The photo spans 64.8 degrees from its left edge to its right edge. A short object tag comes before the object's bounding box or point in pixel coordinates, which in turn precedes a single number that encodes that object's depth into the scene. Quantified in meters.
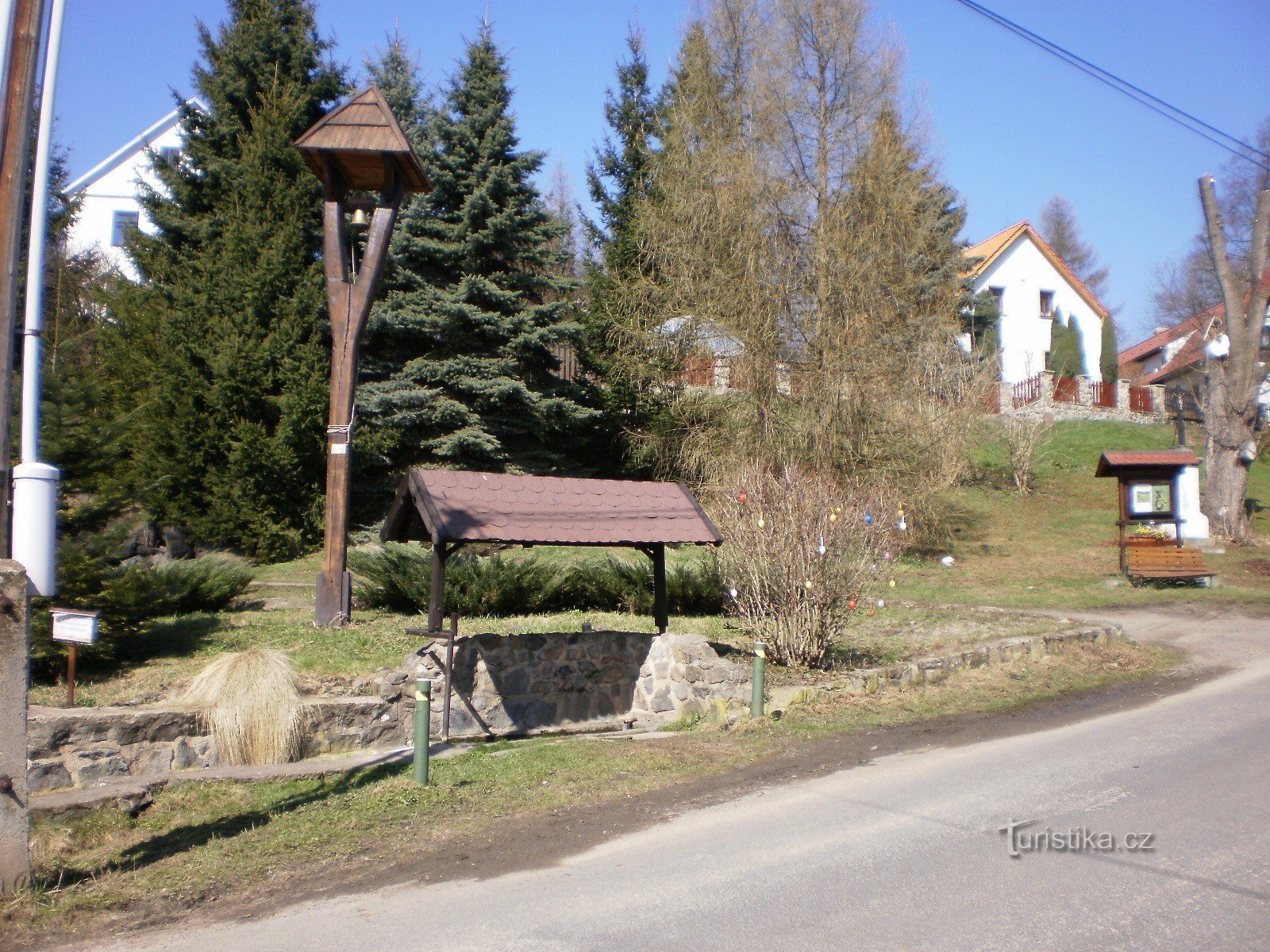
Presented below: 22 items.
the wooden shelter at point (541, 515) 10.07
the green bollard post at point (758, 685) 10.16
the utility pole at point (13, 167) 5.63
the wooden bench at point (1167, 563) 19.98
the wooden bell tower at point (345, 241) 12.56
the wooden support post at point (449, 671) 10.12
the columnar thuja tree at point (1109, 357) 49.88
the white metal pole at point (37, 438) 5.77
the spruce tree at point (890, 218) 22.19
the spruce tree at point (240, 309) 20.55
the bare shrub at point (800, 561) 11.71
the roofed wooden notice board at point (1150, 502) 20.14
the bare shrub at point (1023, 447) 30.89
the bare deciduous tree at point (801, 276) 22.03
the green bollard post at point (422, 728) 7.84
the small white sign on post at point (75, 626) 6.71
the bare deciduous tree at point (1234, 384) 24.42
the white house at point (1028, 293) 46.00
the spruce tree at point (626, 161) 27.31
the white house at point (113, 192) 40.91
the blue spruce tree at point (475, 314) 21.91
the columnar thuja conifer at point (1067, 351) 45.09
